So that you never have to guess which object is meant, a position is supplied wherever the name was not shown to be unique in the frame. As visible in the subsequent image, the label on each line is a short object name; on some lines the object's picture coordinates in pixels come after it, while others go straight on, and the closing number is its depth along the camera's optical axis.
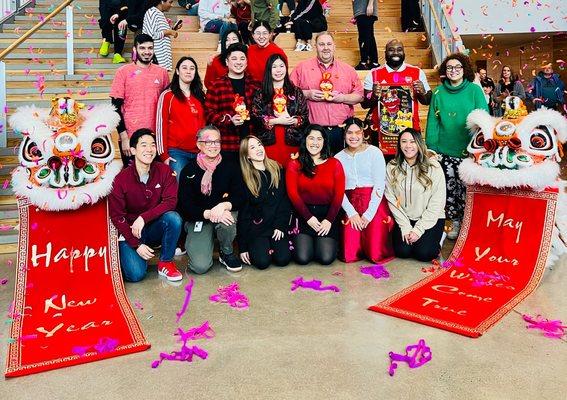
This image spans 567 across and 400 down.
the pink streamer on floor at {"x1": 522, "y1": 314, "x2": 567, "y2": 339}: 2.62
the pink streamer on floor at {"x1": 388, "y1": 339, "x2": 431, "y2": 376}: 2.32
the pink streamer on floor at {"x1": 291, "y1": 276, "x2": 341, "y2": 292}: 3.30
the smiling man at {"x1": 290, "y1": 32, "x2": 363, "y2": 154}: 4.10
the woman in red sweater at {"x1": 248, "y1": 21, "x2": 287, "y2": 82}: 4.25
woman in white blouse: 3.85
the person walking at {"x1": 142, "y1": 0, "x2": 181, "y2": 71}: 4.70
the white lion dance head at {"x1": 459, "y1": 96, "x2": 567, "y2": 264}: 3.64
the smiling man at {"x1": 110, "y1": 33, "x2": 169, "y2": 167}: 3.90
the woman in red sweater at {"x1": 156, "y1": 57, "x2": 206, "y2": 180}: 3.85
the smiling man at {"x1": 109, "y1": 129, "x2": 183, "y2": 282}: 3.48
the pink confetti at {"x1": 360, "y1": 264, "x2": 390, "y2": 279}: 3.53
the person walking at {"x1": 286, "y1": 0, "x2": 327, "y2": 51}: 6.31
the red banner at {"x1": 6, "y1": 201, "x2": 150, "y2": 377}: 2.49
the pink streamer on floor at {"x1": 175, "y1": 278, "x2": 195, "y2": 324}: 2.94
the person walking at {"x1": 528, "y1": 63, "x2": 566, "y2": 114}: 7.73
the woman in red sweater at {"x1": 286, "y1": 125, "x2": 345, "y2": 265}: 3.79
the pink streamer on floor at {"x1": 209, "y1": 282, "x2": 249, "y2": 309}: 3.08
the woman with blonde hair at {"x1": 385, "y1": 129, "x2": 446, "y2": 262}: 3.82
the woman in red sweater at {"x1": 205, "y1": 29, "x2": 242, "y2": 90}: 4.09
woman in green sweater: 4.16
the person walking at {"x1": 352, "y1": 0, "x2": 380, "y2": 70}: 5.84
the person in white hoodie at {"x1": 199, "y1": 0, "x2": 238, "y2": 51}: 6.05
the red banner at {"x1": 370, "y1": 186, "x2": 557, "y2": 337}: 2.85
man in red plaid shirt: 3.86
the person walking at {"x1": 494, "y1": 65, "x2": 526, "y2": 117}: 7.55
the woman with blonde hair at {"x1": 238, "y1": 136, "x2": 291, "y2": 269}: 3.75
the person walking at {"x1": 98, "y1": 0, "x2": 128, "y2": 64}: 5.61
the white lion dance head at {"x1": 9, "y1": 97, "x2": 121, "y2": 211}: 3.44
